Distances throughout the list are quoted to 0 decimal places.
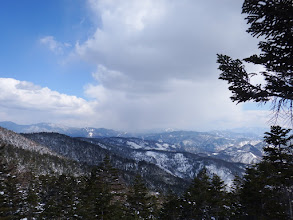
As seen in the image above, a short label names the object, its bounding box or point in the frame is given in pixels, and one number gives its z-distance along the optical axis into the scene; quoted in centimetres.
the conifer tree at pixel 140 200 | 2895
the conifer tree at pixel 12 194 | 3119
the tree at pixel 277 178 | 1570
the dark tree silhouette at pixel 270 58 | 651
